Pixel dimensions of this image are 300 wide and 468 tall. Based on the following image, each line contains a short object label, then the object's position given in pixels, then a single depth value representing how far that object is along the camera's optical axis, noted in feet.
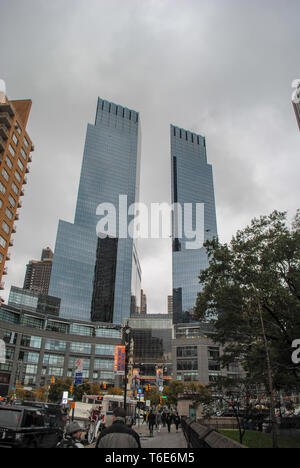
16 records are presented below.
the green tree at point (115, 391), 285.23
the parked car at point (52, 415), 47.74
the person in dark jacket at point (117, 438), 16.48
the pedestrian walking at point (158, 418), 113.09
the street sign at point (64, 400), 106.83
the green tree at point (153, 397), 252.50
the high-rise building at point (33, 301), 398.01
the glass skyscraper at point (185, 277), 577.43
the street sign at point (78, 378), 61.07
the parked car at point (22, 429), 31.73
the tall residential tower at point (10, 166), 192.03
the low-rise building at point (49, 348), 313.32
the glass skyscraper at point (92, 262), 499.10
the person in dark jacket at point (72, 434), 24.31
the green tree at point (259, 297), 63.41
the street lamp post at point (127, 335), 82.44
